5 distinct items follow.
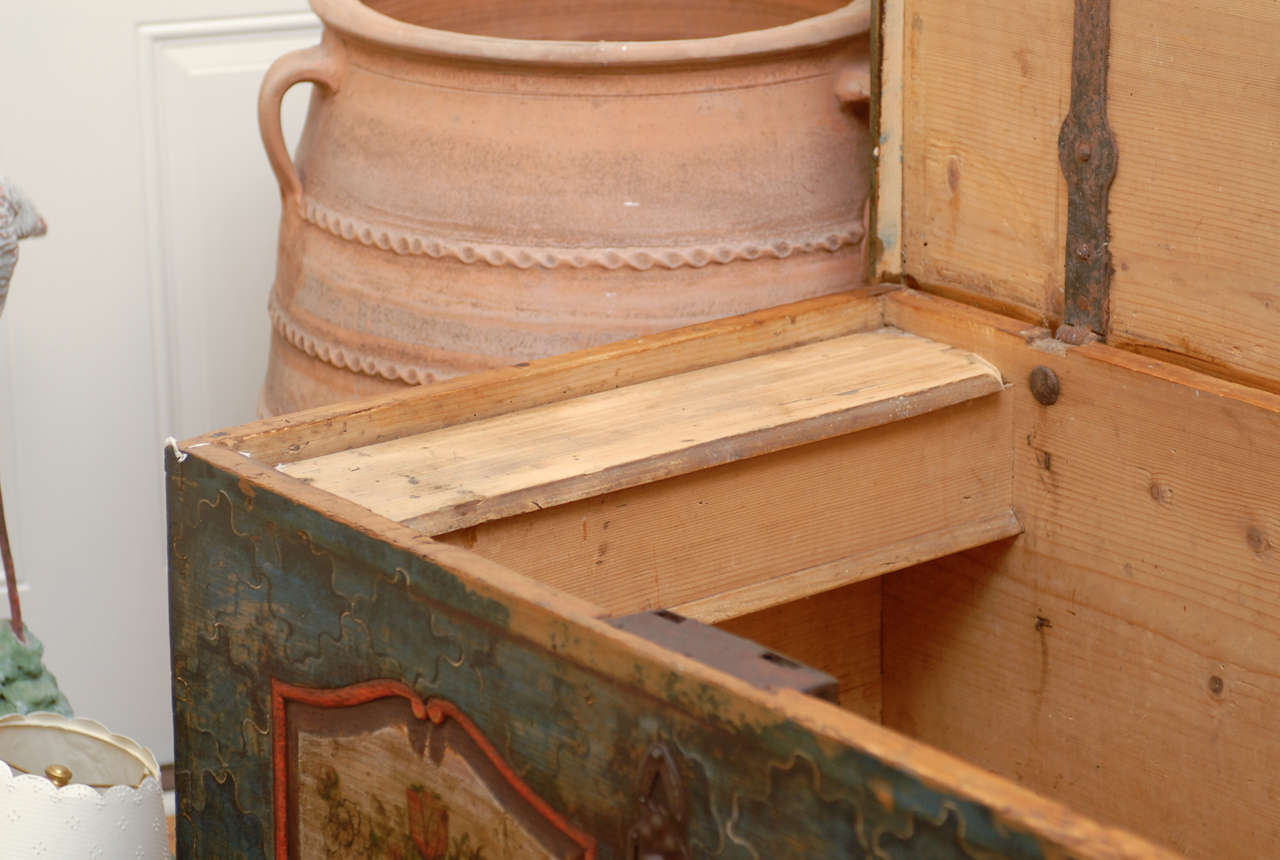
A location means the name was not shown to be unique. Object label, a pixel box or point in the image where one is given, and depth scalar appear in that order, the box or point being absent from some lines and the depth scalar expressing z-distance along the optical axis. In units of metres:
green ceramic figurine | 3.20
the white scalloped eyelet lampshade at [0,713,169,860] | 2.88
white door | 3.97
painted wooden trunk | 2.69
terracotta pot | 3.25
